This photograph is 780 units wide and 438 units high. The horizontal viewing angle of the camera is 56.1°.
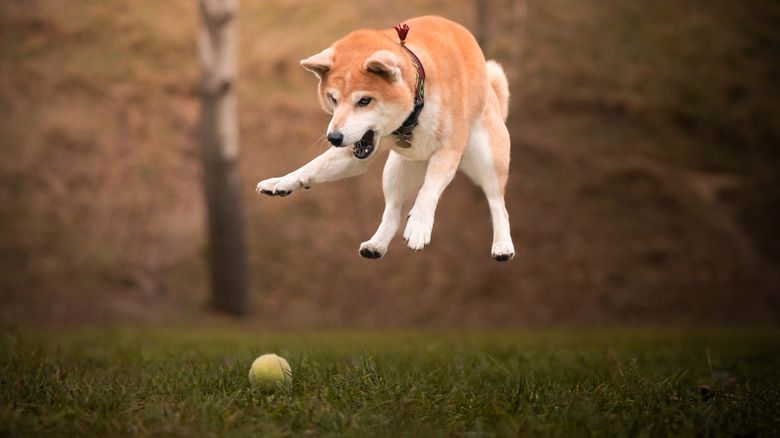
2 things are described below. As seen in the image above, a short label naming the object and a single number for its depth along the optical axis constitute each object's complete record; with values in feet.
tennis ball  11.69
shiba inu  9.83
